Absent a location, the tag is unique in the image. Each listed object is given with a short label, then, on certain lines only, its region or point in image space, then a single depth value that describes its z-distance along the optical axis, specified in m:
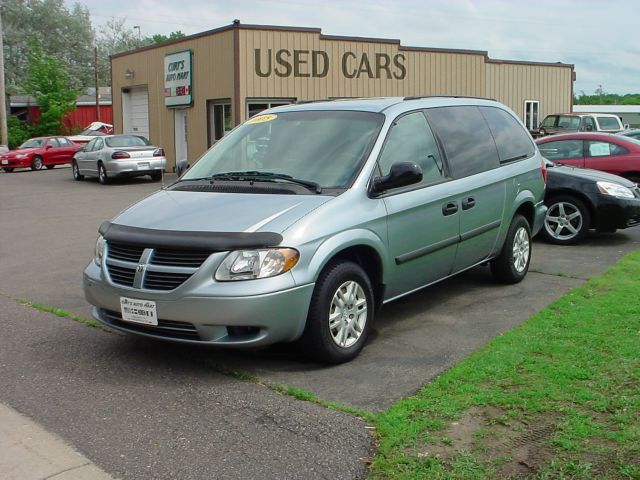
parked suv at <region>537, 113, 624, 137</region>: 25.33
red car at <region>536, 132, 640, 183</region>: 12.53
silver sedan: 22.72
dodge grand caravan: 4.77
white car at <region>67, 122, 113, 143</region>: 38.59
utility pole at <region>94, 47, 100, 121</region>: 50.56
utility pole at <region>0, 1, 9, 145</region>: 37.91
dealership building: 23.05
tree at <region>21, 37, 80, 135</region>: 47.25
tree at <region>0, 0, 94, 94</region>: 65.81
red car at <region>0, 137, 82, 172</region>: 31.89
